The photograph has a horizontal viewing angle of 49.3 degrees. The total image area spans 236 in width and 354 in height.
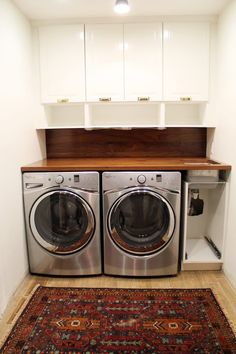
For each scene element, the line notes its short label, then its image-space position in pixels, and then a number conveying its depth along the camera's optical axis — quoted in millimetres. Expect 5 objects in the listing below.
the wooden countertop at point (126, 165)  2127
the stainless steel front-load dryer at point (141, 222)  2125
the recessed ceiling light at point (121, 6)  1770
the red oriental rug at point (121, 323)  1553
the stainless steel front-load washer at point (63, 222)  2146
